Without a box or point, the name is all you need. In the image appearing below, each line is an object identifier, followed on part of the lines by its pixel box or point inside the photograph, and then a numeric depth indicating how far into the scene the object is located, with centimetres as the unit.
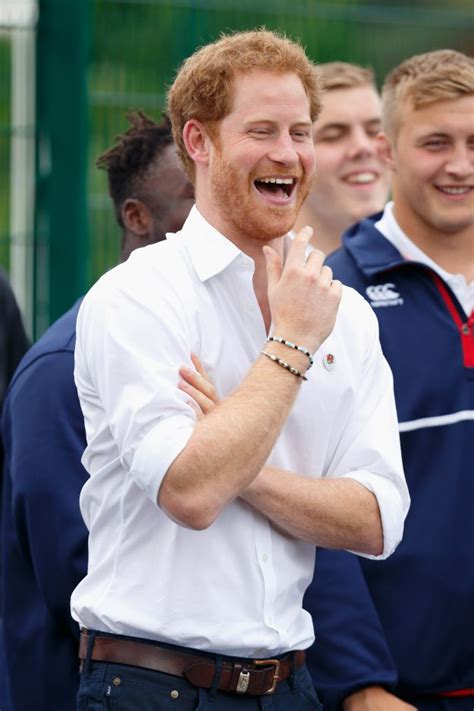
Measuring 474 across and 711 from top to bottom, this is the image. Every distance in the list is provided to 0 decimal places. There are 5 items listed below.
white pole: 1489
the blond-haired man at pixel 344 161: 1204
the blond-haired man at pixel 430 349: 842
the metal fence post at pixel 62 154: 1488
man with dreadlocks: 751
